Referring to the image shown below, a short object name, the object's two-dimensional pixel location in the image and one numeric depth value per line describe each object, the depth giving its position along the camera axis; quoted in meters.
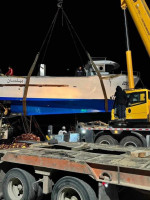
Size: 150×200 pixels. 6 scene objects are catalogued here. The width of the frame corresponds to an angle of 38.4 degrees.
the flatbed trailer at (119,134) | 7.86
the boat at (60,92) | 11.21
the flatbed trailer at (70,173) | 2.69
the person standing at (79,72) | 11.98
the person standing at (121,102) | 8.26
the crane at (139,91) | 8.04
